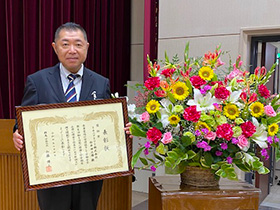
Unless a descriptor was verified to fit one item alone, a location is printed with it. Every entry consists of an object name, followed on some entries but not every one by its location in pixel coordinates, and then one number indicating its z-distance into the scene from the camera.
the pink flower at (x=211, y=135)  1.11
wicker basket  1.25
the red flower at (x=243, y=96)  1.14
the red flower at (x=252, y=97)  1.14
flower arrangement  1.13
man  1.53
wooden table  1.18
